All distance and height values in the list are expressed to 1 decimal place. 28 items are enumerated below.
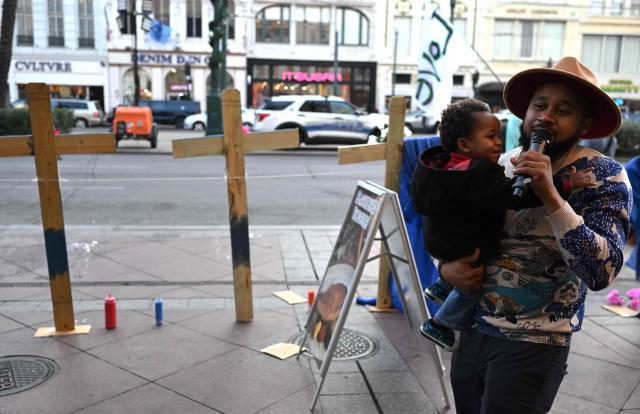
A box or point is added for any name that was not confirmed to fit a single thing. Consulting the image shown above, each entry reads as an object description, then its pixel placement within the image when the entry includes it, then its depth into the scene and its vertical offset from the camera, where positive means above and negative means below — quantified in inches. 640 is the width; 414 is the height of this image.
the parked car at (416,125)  1168.2 -61.9
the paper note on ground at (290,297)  198.5 -72.9
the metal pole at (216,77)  766.4 +22.2
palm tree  633.6 +57.2
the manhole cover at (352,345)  156.5 -72.3
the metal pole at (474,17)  1767.7 +251.4
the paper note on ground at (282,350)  154.6 -71.4
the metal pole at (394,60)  1727.4 +110.6
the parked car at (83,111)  1294.3 -49.4
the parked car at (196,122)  1253.0 -67.2
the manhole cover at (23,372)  134.6 -71.1
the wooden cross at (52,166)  154.8 -21.6
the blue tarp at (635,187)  190.8 -29.7
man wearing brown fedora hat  72.5 -23.0
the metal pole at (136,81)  1288.6 +22.6
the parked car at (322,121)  812.6 -39.3
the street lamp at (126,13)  908.6 +127.6
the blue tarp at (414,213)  177.9 -38.1
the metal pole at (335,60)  1556.3 +94.0
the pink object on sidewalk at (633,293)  204.4 -70.2
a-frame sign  130.6 -43.7
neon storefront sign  1794.2 +55.5
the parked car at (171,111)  1398.9 -49.3
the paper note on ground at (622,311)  194.2 -74.0
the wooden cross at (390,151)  171.6 -17.4
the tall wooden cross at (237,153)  165.2 -18.1
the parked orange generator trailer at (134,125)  775.7 -47.5
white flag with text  334.6 +21.1
